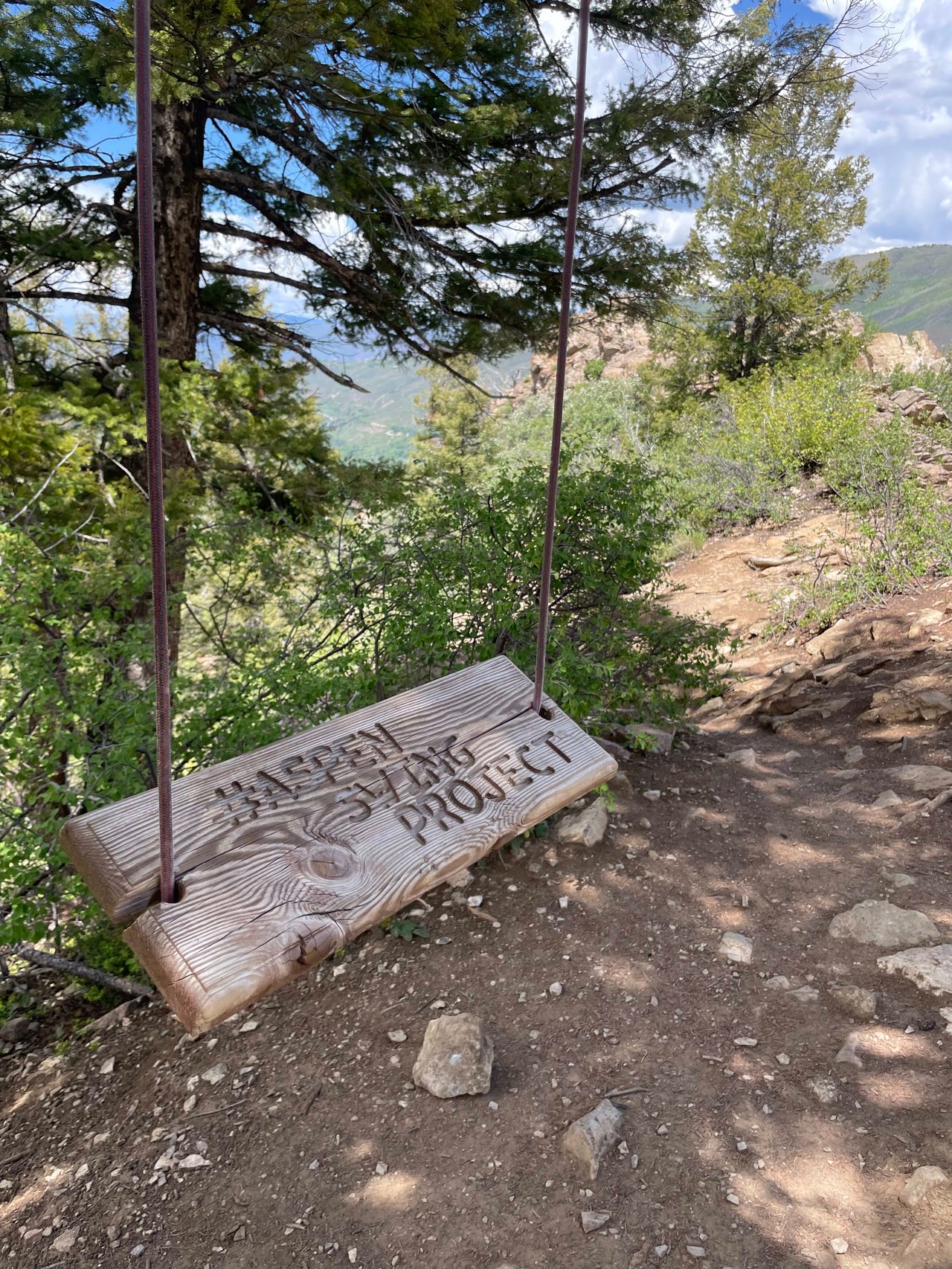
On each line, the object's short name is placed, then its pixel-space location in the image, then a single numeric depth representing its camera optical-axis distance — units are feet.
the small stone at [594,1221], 6.50
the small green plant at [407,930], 10.70
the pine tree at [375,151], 12.41
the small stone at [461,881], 11.52
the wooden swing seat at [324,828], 4.03
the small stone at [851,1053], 7.61
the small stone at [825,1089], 7.28
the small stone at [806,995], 8.64
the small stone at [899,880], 10.33
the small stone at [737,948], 9.52
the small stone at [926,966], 8.34
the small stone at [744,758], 15.20
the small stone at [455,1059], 8.05
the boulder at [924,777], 12.76
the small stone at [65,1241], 7.14
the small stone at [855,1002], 8.22
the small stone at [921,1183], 6.08
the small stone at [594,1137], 7.05
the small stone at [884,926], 9.22
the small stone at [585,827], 11.98
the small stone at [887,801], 12.57
